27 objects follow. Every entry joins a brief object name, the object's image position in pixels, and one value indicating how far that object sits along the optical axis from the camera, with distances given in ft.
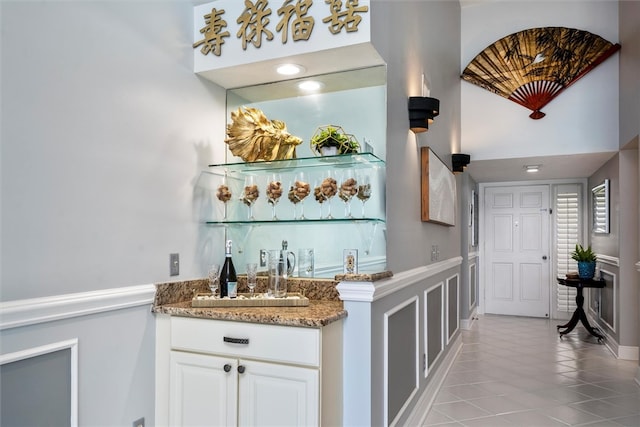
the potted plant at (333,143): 7.42
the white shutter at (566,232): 21.89
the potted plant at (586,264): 17.63
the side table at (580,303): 17.24
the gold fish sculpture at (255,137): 7.89
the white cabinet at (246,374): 5.92
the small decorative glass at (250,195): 8.09
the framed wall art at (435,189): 10.11
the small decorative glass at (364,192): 7.34
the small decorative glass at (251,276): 7.45
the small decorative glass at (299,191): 7.68
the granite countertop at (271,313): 5.93
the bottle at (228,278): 7.48
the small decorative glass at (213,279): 7.36
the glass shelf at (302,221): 7.22
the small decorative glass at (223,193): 7.99
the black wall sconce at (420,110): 8.86
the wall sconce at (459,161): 14.76
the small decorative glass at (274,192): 7.80
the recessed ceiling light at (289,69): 7.58
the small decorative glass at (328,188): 7.46
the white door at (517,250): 22.52
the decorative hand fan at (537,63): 15.23
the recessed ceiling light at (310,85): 8.21
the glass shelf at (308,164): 7.34
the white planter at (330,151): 7.41
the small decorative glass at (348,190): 7.33
